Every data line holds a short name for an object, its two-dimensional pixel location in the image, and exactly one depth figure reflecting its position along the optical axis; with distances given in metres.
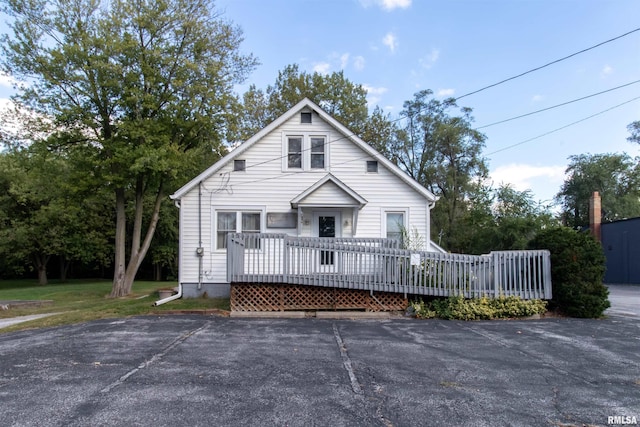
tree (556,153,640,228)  34.72
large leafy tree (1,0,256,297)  14.99
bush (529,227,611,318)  9.52
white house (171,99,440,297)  12.46
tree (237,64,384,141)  31.05
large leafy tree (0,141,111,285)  27.66
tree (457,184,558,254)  19.16
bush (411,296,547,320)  9.50
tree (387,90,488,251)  31.53
